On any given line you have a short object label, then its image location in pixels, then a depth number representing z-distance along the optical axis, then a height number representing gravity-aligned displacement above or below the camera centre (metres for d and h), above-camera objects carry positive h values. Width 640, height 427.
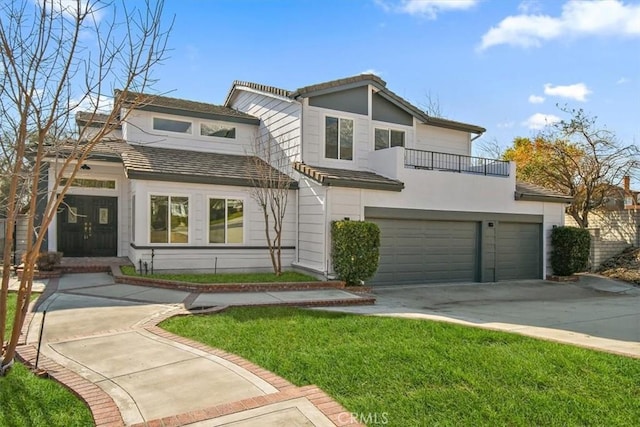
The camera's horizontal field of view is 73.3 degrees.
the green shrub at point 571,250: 14.91 -1.10
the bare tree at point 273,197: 12.59 +0.59
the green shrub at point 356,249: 11.33 -0.86
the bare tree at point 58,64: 4.34 +1.64
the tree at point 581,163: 18.02 +2.45
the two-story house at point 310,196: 12.24 +0.66
